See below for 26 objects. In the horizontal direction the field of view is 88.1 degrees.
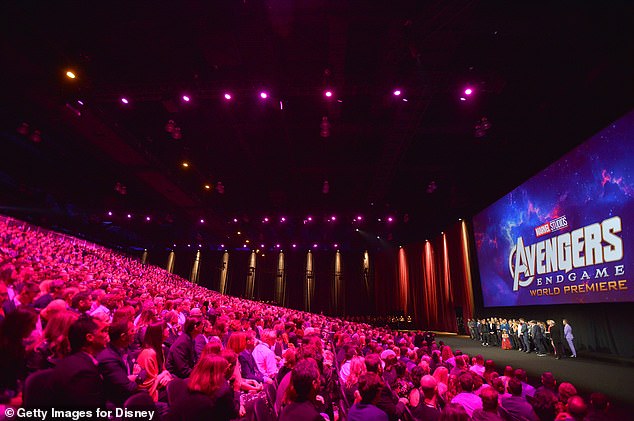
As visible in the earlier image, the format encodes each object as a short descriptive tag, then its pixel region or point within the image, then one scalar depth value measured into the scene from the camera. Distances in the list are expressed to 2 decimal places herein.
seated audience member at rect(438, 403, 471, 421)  2.05
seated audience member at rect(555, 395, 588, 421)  2.81
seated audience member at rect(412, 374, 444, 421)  2.82
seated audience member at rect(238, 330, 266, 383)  4.24
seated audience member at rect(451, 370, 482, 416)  2.93
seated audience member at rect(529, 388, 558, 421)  2.84
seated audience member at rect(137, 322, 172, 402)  2.92
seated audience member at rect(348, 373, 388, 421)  2.21
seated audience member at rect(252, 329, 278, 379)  4.45
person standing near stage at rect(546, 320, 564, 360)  8.95
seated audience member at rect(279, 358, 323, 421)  2.08
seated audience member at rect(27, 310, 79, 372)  2.44
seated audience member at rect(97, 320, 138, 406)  2.31
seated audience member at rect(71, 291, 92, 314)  4.84
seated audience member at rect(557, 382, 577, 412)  3.24
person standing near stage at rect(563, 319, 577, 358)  8.88
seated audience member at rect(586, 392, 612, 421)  2.99
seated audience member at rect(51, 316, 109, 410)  1.86
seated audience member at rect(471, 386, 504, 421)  2.40
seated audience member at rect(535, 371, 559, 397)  3.75
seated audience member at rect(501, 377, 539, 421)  2.88
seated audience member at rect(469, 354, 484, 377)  4.63
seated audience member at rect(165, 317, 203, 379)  3.54
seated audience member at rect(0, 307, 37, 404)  2.27
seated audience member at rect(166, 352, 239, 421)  2.11
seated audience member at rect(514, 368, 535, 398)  3.87
